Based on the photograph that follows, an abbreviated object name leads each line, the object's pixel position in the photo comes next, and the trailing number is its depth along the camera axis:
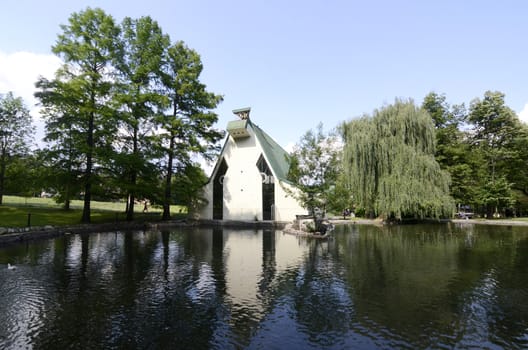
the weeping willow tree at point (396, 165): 25.98
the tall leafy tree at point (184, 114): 27.56
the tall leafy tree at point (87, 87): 21.48
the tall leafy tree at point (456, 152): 34.41
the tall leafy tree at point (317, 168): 20.64
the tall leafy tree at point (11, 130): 30.39
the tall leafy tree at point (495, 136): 35.72
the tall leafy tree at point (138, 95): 24.02
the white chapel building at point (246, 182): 30.31
